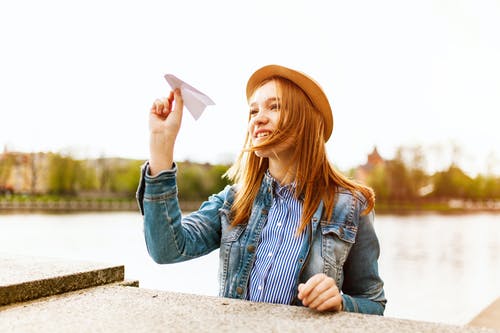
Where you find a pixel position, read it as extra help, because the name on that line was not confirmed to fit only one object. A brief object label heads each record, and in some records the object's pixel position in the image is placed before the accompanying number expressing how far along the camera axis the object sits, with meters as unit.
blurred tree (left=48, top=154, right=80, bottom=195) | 60.00
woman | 1.51
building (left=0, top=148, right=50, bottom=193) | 60.97
